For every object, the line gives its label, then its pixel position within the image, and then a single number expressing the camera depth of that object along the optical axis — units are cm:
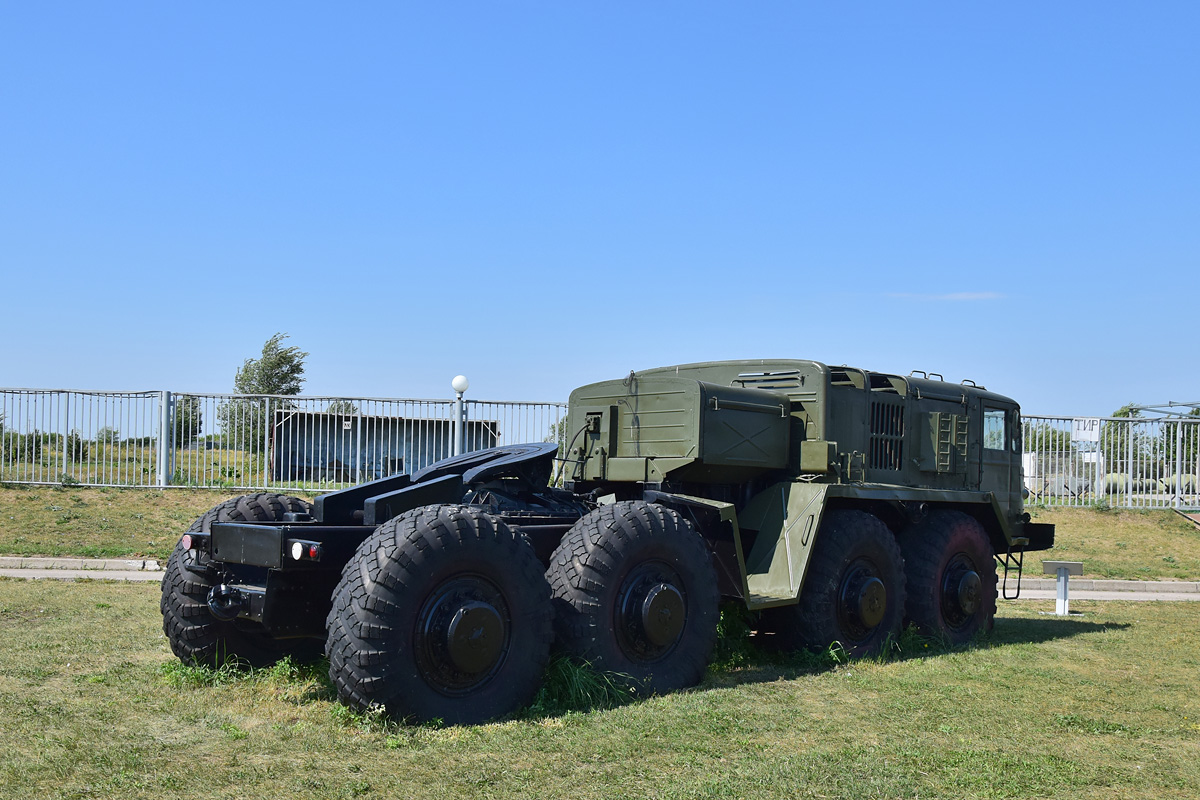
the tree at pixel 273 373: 3966
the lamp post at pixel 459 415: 1967
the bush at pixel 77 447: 1966
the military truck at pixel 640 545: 638
